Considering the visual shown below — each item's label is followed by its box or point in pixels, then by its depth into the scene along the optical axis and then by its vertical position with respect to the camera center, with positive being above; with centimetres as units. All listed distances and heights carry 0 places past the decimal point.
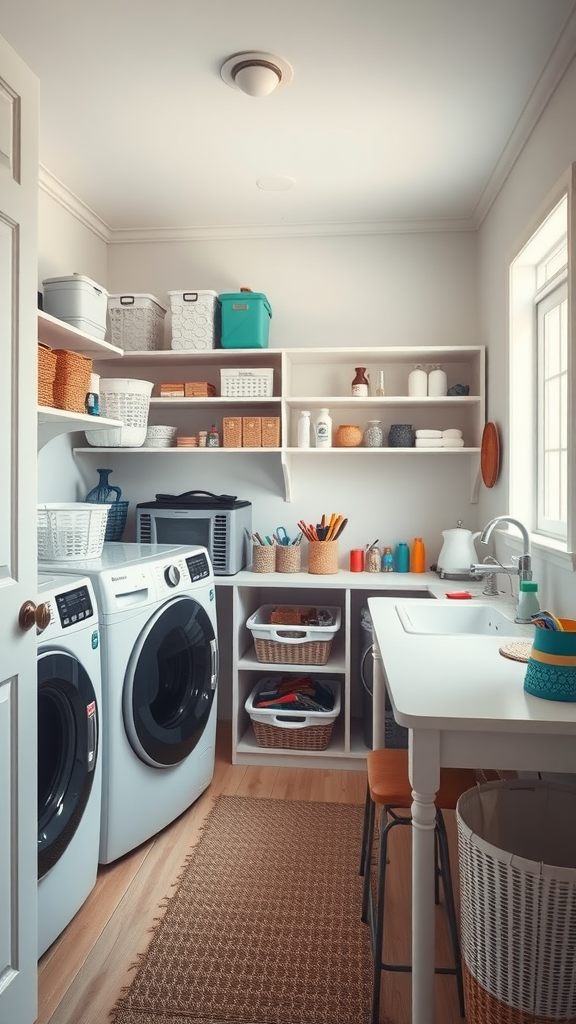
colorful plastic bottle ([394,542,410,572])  322 -21
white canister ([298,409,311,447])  310 +41
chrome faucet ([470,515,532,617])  209 -13
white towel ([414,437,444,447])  305 +34
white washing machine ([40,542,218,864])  212 -60
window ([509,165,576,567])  229 +51
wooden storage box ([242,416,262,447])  308 +39
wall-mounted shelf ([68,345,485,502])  306 +56
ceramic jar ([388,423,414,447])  310 +38
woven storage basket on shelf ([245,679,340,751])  293 -96
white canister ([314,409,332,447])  309 +40
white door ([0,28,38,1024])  141 -3
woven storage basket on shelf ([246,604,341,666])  296 -58
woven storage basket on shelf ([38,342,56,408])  208 +45
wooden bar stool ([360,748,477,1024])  156 -71
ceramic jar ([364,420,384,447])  311 +38
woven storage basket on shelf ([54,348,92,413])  219 +46
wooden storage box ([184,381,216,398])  311 +59
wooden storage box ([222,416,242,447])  310 +40
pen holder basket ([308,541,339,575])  308 -20
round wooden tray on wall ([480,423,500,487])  279 +26
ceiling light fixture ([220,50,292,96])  201 +138
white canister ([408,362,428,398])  308 +62
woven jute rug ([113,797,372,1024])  160 -117
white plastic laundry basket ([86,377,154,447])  290 +48
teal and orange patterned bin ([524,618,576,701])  136 -32
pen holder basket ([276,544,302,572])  307 -19
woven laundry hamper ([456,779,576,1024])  121 -80
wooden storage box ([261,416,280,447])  308 +39
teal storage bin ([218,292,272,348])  303 +90
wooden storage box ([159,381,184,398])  314 +60
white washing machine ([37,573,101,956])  176 -67
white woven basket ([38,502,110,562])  231 -6
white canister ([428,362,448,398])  309 +62
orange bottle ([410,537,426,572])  320 -20
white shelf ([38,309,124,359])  224 +66
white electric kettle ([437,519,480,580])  293 -18
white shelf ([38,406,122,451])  211 +31
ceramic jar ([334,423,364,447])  311 +38
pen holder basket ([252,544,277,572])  306 -20
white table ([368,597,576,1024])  126 -45
